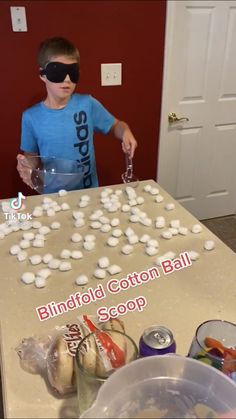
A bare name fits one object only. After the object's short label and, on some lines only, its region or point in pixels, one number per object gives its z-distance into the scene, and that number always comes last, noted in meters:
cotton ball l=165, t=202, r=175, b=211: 1.22
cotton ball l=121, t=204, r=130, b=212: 1.21
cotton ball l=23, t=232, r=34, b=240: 1.06
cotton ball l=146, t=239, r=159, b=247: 1.02
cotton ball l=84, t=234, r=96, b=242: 1.05
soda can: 0.59
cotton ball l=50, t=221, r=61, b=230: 1.11
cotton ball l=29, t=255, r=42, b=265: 0.96
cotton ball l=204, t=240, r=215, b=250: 1.01
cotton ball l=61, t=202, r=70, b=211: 1.22
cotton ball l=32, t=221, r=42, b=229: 1.11
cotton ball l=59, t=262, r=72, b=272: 0.93
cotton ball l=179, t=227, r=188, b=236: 1.08
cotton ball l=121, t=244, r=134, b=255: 1.00
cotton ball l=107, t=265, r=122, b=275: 0.92
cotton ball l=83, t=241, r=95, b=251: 1.02
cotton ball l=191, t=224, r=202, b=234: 1.09
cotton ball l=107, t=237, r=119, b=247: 1.04
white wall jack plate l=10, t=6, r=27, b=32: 1.74
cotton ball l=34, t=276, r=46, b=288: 0.88
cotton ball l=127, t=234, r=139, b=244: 1.04
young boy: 1.32
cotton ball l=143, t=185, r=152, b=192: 1.33
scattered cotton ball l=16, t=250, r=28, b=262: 0.98
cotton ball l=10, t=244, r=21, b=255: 1.00
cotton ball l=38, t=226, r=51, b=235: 1.09
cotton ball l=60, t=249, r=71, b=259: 0.98
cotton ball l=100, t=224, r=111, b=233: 1.10
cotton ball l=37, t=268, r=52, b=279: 0.91
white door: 2.05
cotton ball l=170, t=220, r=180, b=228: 1.11
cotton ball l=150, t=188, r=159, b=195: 1.31
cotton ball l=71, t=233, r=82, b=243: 1.05
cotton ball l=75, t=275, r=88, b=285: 0.88
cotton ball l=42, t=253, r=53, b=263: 0.97
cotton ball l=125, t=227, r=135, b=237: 1.07
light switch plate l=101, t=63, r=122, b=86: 1.99
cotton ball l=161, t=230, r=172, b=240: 1.07
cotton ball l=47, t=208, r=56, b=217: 1.18
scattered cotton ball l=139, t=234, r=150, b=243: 1.05
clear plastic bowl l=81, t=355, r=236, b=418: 0.51
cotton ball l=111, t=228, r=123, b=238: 1.08
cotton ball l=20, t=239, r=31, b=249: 1.03
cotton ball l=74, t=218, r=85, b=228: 1.12
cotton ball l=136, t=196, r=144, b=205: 1.25
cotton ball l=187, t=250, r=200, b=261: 0.98
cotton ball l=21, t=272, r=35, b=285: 0.89
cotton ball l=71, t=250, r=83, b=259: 0.98
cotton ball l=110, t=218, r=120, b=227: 1.13
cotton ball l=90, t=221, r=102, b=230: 1.12
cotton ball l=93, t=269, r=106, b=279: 0.91
